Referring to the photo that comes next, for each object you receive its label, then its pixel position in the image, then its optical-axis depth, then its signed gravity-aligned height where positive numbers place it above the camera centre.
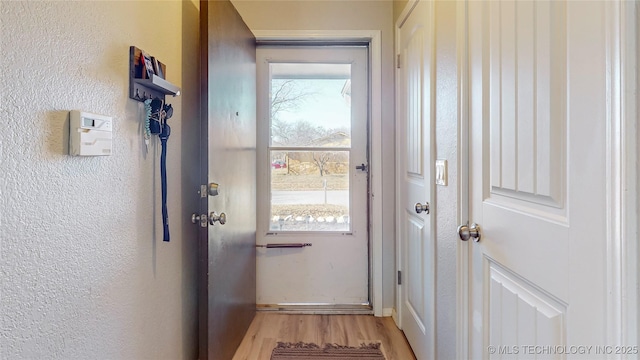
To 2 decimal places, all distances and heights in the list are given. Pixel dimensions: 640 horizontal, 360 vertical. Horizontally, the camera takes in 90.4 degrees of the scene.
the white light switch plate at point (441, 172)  1.36 +0.04
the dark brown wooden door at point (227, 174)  1.44 +0.04
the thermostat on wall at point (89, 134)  0.82 +0.13
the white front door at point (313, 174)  2.29 +0.05
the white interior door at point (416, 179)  1.55 +0.01
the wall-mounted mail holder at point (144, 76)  1.11 +0.37
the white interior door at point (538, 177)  0.63 +0.01
